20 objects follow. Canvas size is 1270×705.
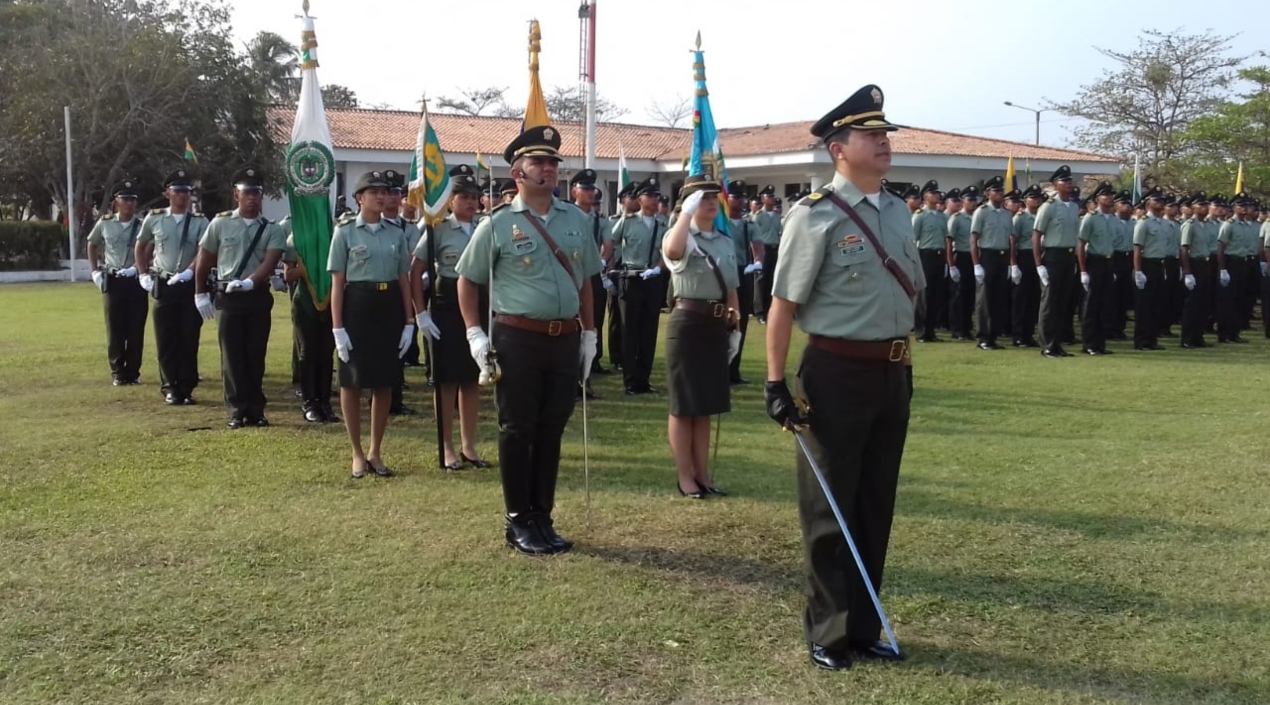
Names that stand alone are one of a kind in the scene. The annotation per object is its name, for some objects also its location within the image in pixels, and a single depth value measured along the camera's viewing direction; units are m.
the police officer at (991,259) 14.61
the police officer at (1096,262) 13.91
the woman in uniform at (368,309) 7.03
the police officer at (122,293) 10.94
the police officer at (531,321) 5.41
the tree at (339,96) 60.42
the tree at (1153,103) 33.72
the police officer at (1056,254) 13.34
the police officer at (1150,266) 14.82
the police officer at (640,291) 10.87
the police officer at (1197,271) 15.16
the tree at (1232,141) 28.53
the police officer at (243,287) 8.81
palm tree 45.53
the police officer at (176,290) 9.96
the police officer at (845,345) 4.08
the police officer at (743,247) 11.63
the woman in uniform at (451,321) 7.31
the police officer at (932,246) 15.96
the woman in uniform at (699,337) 6.52
